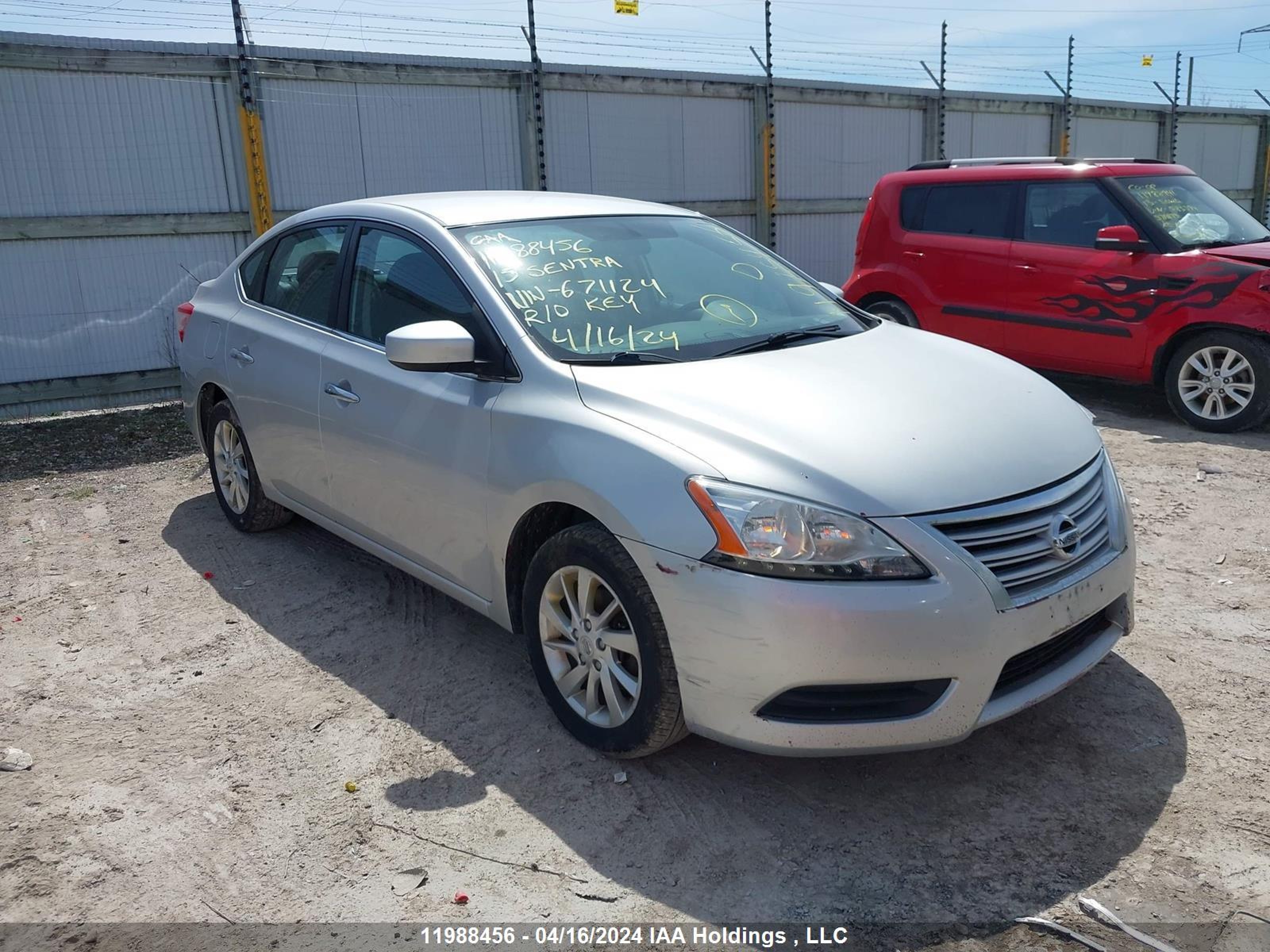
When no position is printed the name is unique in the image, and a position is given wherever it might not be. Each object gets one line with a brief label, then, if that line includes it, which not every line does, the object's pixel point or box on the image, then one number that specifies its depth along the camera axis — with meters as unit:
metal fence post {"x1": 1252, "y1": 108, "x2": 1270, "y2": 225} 20.19
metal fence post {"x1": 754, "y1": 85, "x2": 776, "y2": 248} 12.64
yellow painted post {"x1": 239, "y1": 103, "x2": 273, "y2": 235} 9.03
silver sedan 2.77
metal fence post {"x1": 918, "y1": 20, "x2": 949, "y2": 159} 14.41
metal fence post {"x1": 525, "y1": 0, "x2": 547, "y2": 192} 10.48
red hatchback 7.14
